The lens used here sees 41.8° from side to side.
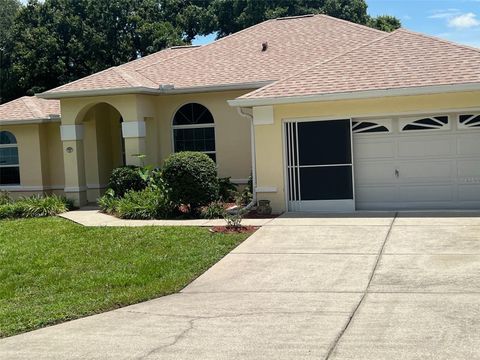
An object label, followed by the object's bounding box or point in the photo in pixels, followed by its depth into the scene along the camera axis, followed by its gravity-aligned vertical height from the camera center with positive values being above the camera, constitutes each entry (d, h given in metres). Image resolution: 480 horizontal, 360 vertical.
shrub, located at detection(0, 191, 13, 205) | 19.53 -1.12
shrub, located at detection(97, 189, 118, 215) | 16.55 -1.20
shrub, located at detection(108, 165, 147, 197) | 17.30 -0.68
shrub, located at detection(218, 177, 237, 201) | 17.42 -1.06
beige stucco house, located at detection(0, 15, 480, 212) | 14.73 +0.77
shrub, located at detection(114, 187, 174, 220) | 15.41 -1.25
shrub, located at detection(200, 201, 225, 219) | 14.98 -1.42
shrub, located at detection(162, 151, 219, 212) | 15.09 -0.64
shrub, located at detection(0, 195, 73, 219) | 17.20 -1.30
